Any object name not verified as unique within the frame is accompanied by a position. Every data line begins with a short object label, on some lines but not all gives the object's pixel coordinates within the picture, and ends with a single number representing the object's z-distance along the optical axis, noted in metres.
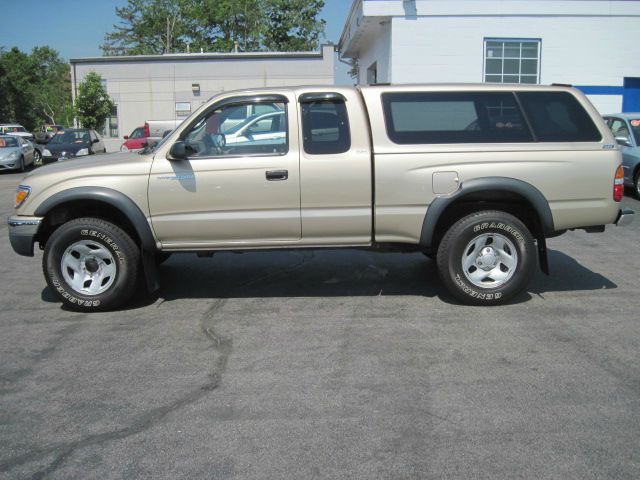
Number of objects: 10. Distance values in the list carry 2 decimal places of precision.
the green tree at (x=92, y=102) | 36.72
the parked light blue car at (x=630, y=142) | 13.35
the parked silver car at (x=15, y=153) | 24.00
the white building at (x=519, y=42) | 18.70
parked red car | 27.86
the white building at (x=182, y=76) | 37.09
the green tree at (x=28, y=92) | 66.81
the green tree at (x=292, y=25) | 61.94
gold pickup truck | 6.12
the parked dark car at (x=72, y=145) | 24.14
